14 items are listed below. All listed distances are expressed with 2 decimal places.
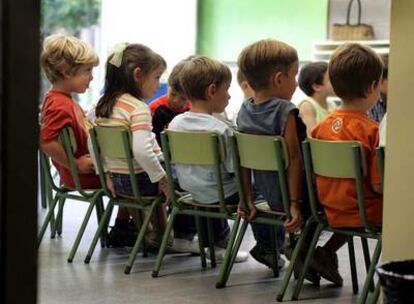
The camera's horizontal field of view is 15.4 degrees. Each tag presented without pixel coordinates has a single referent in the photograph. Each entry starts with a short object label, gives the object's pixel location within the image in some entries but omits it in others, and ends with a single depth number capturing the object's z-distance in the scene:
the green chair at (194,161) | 6.77
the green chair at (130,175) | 7.28
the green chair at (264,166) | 6.31
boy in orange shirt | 6.09
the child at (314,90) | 9.55
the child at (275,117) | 6.45
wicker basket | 14.68
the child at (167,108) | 8.21
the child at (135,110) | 7.36
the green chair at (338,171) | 5.90
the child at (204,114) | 7.01
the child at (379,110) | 8.67
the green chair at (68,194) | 7.67
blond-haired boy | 7.72
